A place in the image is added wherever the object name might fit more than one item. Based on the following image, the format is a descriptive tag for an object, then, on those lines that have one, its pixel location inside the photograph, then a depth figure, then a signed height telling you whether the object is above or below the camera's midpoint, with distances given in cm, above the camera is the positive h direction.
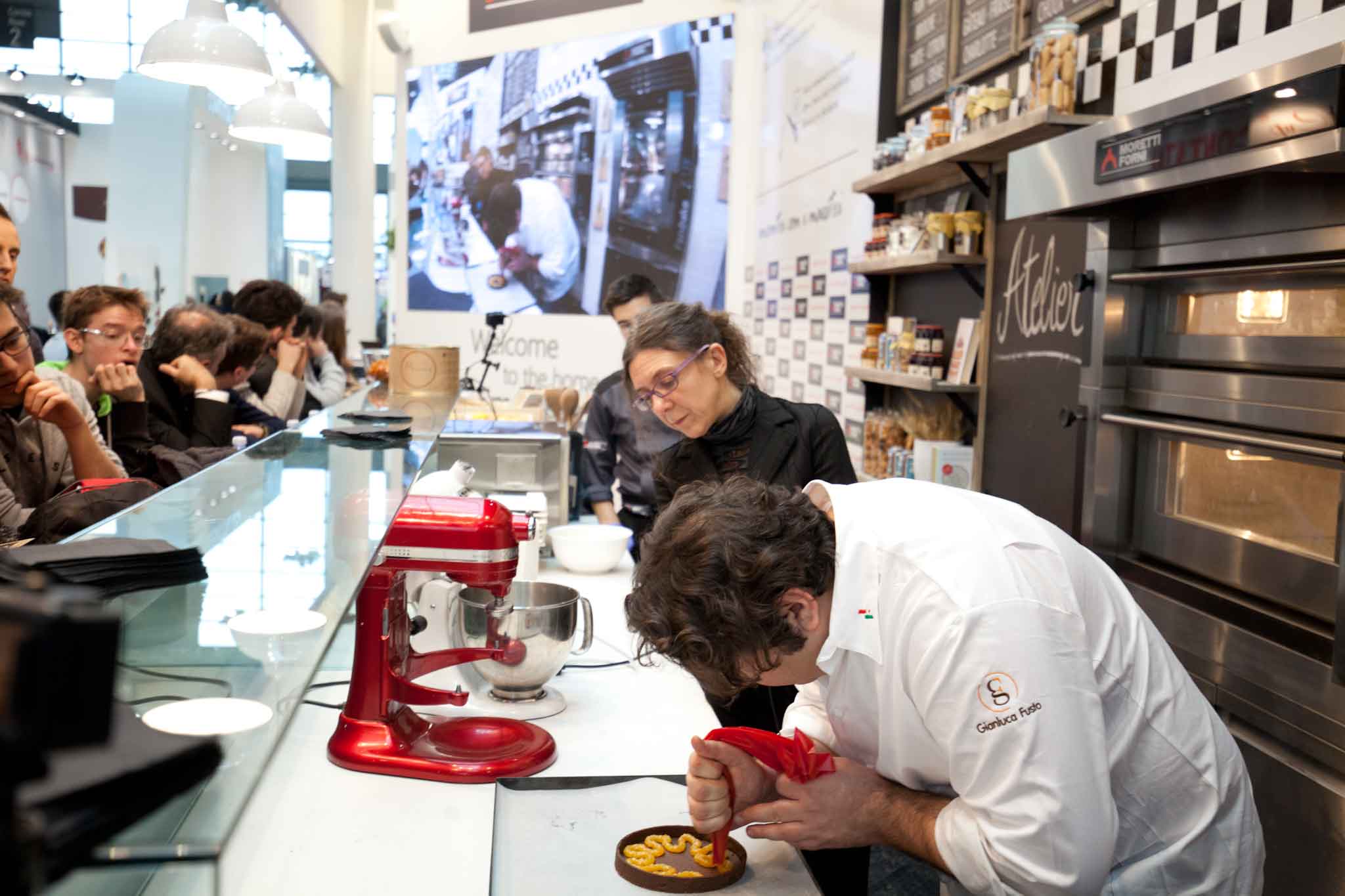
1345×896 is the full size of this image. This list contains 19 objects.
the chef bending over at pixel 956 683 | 128 -40
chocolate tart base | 144 -69
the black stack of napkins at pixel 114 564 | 112 -25
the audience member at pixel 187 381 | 436 -22
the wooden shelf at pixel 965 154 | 326 +70
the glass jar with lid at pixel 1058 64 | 336 +89
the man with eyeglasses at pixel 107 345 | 375 -7
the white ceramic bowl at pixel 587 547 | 318 -59
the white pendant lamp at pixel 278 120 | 641 +121
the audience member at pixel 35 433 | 270 -30
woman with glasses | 268 -18
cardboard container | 430 -13
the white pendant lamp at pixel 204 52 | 489 +122
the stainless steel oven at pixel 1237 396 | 216 -8
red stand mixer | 179 -55
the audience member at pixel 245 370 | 490 -18
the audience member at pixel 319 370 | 684 -26
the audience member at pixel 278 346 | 609 -9
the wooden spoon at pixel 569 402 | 502 -28
